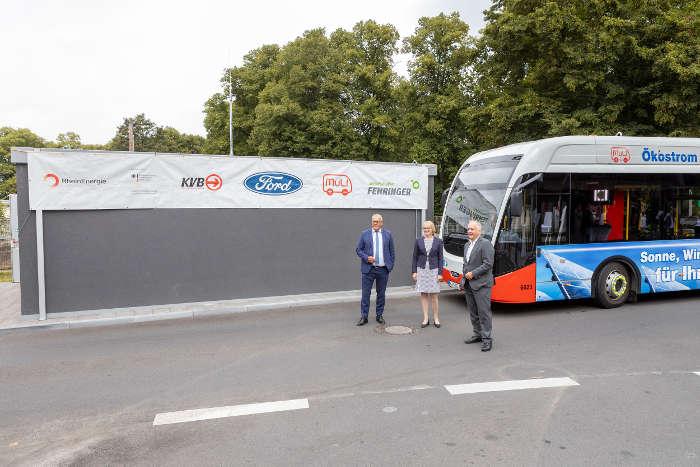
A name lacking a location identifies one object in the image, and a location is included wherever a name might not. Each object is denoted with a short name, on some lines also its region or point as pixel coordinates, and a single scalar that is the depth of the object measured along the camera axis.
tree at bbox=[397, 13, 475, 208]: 28.59
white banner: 9.38
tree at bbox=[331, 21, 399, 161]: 29.84
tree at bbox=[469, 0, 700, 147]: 17.62
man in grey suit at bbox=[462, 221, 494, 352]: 6.83
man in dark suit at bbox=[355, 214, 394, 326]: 8.41
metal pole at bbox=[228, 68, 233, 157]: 32.88
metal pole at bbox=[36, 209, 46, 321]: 9.12
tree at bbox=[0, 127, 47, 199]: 45.91
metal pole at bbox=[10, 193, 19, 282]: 12.65
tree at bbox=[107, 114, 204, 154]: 65.31
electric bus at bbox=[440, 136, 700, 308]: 8.88
